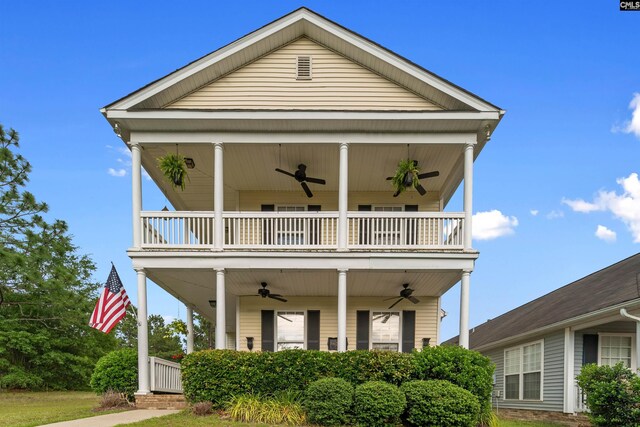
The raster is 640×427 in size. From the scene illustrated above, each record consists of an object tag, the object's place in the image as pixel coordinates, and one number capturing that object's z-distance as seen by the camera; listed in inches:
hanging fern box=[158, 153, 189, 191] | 430.6
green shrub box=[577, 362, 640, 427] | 390.3
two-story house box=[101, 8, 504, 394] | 433.4
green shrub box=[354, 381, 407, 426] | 343.6
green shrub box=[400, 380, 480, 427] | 343.0
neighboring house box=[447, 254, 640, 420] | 493.0
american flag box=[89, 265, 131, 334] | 410.3
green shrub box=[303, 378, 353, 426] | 345.7
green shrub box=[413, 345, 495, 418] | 371.6
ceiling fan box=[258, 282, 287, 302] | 503.4
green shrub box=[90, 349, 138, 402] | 437.4
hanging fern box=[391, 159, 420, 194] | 435.8
